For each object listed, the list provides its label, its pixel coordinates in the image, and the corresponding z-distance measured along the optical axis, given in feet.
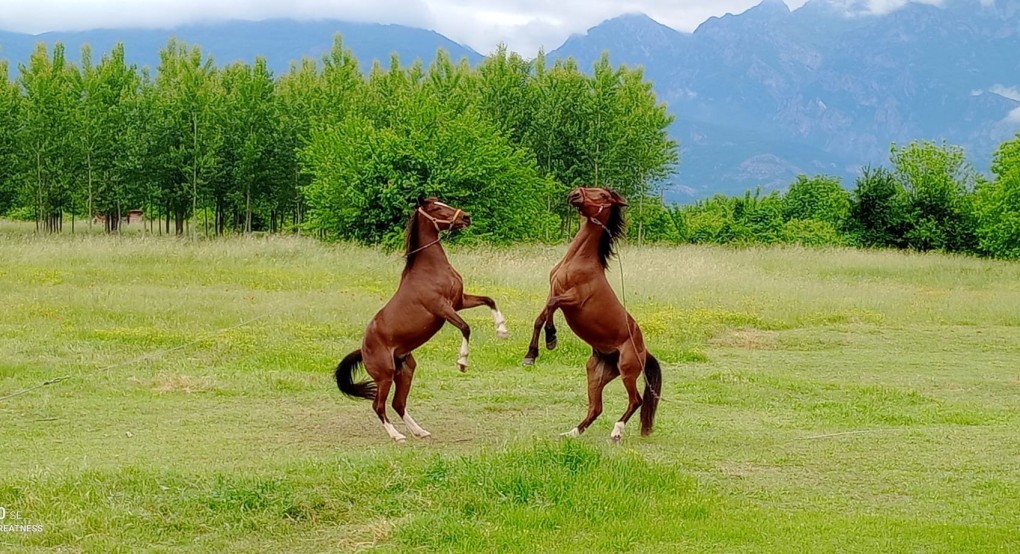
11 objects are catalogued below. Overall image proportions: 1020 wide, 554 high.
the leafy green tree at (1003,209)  124.67
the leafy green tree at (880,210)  139.95
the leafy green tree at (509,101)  147.74
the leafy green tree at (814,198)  184.75
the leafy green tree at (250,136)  133.49
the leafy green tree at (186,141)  130.00
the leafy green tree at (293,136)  137.90
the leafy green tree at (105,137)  128.77
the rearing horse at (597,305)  27.96
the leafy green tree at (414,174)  104.32
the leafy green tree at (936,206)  137.49
